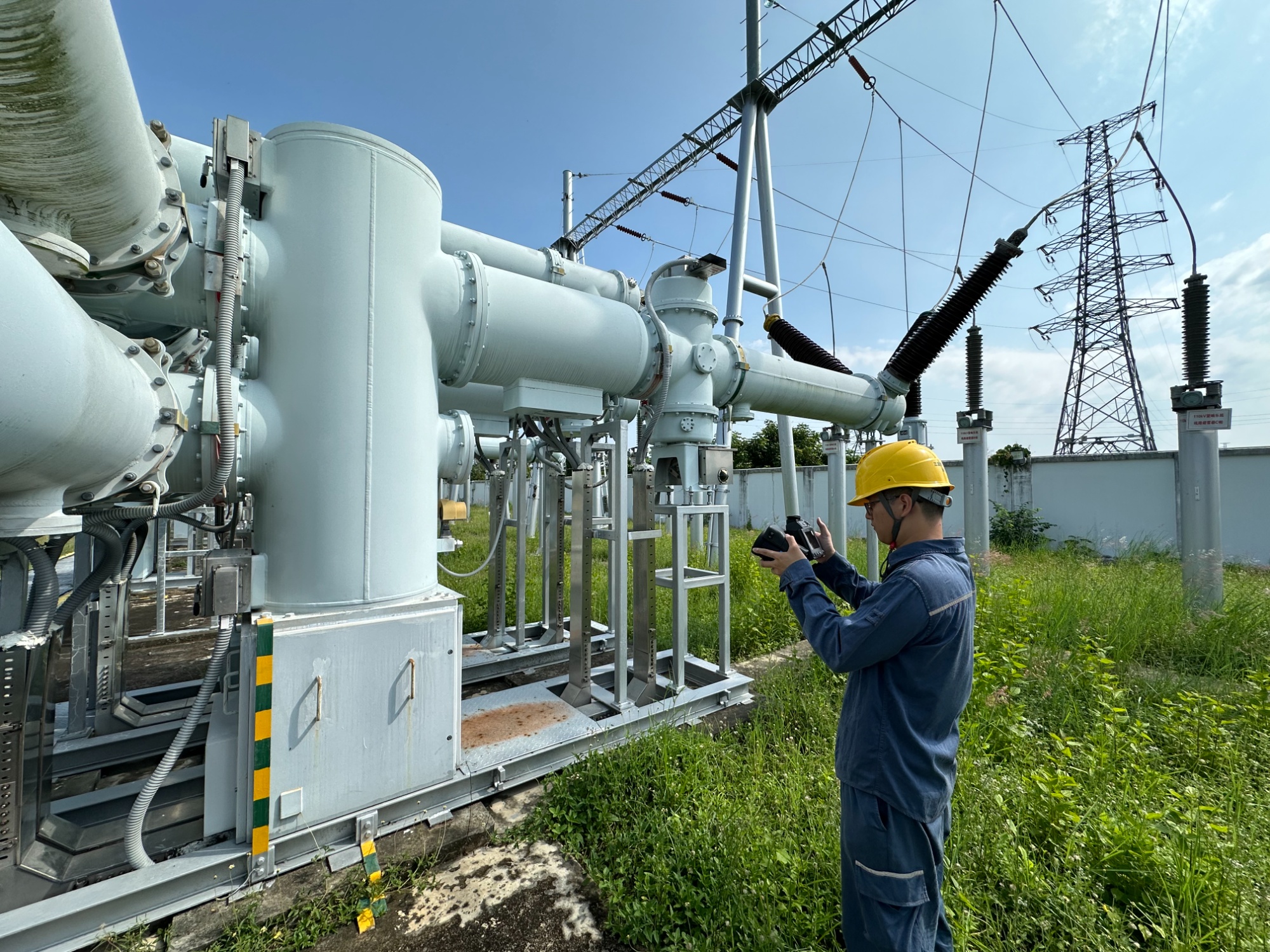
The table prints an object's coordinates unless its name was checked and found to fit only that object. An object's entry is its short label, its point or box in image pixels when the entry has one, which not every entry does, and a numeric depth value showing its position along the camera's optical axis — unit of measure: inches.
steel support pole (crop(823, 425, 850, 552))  247.6
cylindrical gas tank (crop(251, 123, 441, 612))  89.7
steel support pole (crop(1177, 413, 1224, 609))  205.3
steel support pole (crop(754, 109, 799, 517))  294.0
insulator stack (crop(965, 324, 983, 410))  247.4
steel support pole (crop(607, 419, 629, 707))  133.1
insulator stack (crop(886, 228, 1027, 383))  159.0
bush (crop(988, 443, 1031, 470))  457.4
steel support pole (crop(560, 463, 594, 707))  142.3
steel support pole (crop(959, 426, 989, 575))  250.5
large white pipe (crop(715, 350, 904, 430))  164.6
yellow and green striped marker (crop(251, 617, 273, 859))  81.6
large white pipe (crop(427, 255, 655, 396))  105.1
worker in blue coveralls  59.2
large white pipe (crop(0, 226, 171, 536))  33.8
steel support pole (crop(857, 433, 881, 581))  214.5
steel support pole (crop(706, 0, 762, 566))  274.2
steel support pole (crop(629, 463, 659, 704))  149.6
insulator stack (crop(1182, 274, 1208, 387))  207.3
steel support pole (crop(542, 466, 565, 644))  199.2
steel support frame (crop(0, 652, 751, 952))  70.4
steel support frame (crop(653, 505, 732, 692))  143.2
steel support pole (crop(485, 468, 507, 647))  192.4
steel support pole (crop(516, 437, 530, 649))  188.7
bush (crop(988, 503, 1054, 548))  429.4
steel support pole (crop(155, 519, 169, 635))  159.9
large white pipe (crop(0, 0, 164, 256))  34.2
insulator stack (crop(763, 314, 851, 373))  195.5
